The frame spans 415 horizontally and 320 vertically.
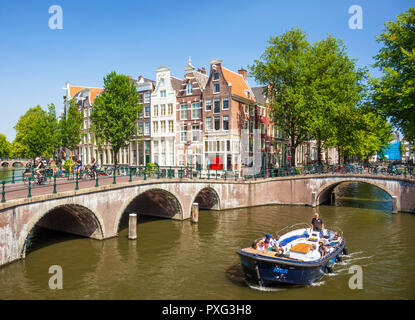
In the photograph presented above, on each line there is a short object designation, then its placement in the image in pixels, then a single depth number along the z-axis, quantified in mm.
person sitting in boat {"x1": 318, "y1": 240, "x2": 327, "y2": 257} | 14024
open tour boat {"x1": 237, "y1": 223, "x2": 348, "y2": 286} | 12758
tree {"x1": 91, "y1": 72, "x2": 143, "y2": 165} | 37938
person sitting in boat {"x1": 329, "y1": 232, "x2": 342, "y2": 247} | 16159
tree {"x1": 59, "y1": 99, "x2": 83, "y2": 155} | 43125
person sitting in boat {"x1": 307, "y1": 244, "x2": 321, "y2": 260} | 13969
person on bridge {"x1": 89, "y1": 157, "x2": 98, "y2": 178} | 23406
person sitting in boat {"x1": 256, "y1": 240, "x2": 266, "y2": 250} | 14133
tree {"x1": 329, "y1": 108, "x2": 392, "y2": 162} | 31498
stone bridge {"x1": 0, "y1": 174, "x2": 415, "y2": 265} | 14961
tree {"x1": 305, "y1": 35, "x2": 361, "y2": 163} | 34278
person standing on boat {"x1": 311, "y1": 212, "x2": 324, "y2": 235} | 17703
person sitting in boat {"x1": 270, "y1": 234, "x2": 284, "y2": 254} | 13613
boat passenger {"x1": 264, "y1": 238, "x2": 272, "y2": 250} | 14284
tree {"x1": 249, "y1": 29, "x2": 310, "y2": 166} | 35688
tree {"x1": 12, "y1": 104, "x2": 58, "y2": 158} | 42875
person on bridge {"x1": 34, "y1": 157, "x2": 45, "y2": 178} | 19906
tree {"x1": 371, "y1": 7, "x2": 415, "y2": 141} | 25547
